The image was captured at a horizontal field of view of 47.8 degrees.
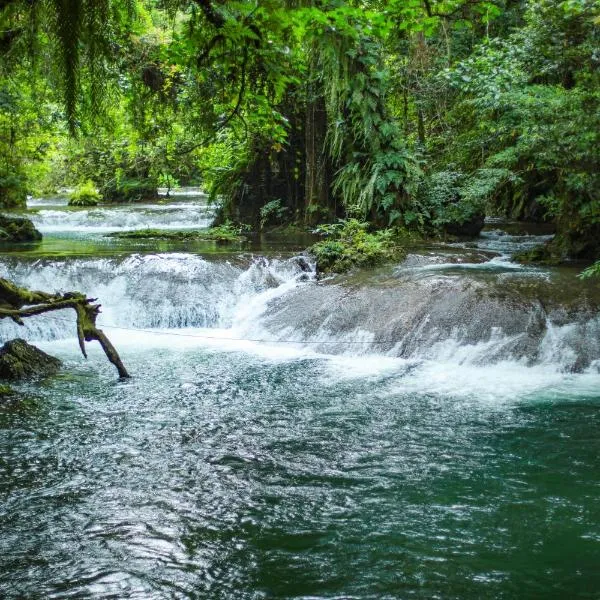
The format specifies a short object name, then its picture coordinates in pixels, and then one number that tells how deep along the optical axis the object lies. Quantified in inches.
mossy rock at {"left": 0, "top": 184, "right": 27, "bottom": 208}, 889.1
